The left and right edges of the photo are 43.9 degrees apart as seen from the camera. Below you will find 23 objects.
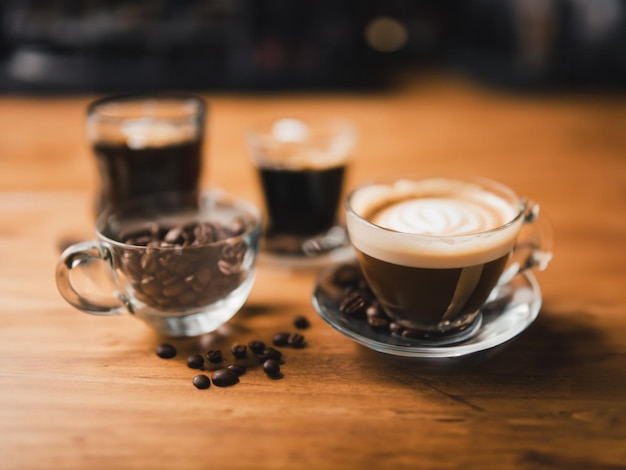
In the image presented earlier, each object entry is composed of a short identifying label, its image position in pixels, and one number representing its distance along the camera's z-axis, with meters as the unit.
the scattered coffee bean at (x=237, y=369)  0.38
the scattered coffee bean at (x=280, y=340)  0.41
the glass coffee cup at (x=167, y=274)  0.39
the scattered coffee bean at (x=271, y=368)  0.38
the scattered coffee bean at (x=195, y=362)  0.38
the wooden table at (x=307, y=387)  0.33
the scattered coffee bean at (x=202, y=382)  0.37
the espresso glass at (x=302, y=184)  0.54
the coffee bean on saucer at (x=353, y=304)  0.42
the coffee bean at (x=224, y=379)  0.37
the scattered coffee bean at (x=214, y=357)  0.39
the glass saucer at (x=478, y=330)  0.38
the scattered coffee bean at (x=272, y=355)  0.39
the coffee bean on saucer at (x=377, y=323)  0.41
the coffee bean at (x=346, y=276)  0.46
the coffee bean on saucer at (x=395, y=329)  0.41
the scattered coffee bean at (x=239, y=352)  0.40
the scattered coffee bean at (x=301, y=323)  0.43
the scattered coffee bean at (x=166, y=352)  0.39
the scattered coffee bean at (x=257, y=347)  0.40
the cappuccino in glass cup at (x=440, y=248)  0.38
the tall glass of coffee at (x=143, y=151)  0.52
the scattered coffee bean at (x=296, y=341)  0.41
